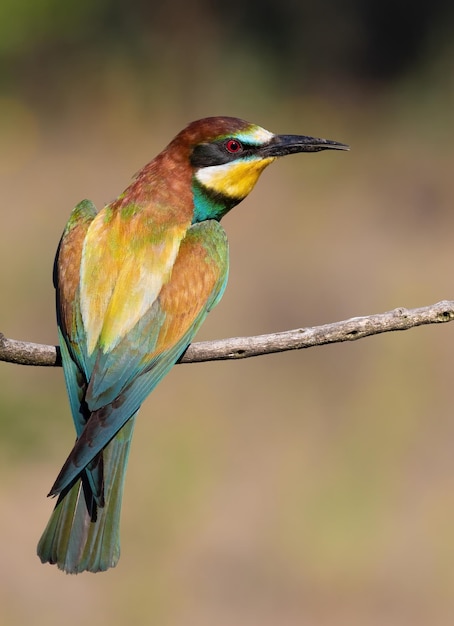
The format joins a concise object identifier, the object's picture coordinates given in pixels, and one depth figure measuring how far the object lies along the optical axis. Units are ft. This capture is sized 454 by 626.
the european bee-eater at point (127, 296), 13.88
